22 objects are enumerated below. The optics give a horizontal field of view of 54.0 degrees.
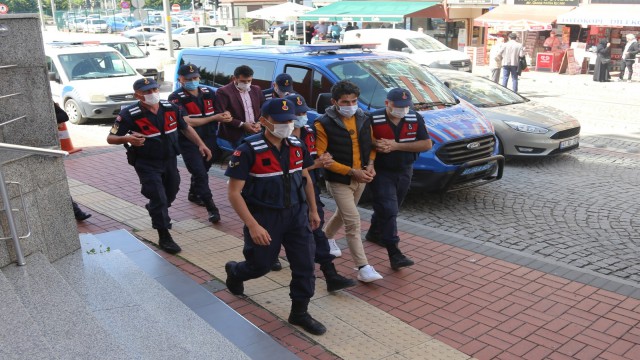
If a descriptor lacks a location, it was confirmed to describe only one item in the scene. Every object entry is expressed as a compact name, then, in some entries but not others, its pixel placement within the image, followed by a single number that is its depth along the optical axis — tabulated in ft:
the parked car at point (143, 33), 142.10
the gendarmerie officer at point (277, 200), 15.12
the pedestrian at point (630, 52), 71.26
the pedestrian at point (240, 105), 25.03
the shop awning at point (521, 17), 83.71
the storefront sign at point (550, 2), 88.02
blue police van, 26.03
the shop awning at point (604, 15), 77.15
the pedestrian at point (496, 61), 60.44
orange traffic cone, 34.73
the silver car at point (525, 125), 33.17
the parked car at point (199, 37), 133.59
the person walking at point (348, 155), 18.49
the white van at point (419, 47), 67.14
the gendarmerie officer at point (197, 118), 24.31
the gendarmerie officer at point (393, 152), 19.36
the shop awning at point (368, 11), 101.09
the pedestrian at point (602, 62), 71.26
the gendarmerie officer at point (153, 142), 20.30
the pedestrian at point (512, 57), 57.47
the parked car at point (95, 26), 185.57
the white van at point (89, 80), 48.14
